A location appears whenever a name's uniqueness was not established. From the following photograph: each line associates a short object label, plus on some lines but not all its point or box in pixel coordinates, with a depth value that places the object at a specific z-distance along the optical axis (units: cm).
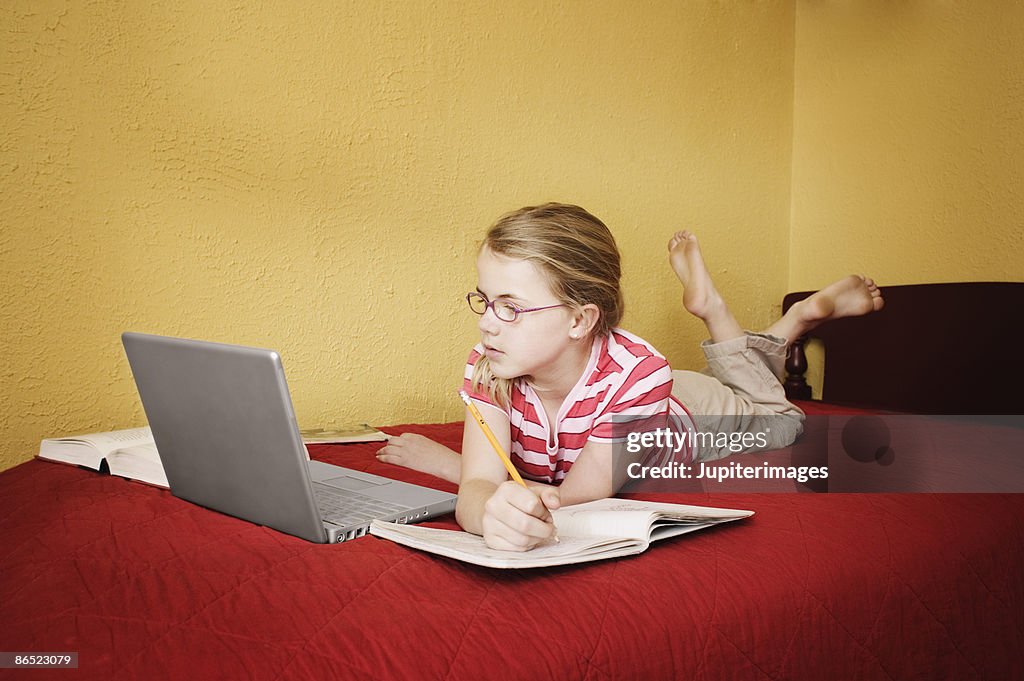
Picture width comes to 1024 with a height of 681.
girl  92
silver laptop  67
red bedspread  55
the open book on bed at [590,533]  63
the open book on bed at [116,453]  99
